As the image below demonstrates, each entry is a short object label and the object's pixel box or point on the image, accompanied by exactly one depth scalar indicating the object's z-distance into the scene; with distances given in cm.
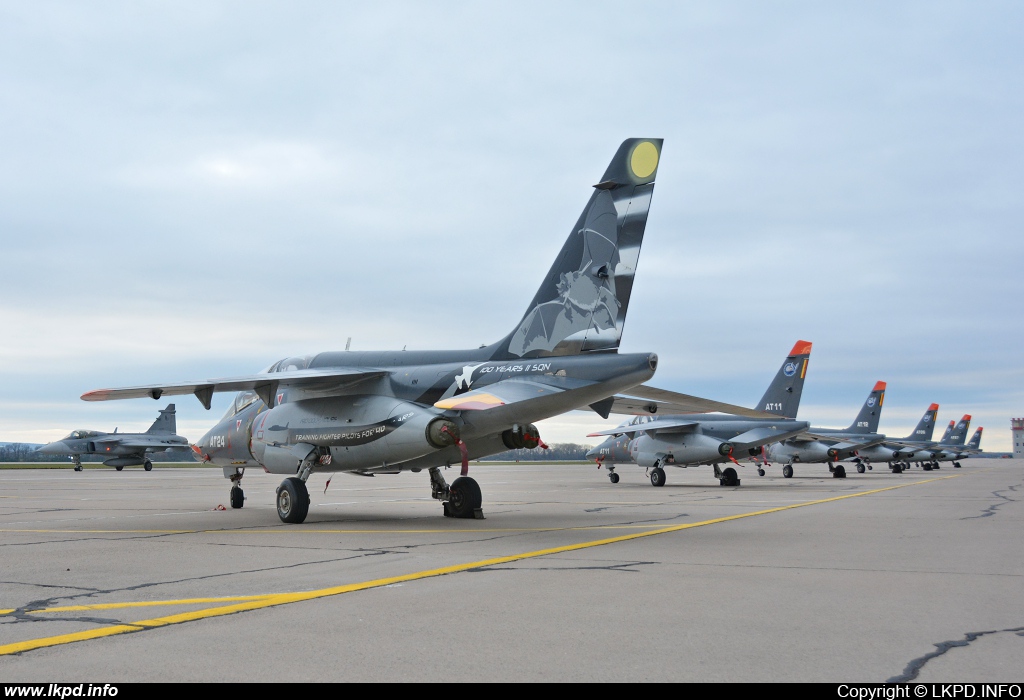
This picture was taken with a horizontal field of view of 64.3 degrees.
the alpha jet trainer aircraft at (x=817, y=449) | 4012
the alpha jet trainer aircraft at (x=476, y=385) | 1197
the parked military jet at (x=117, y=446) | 5653
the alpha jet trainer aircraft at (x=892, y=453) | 5112
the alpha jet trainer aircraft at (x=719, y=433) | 2967
